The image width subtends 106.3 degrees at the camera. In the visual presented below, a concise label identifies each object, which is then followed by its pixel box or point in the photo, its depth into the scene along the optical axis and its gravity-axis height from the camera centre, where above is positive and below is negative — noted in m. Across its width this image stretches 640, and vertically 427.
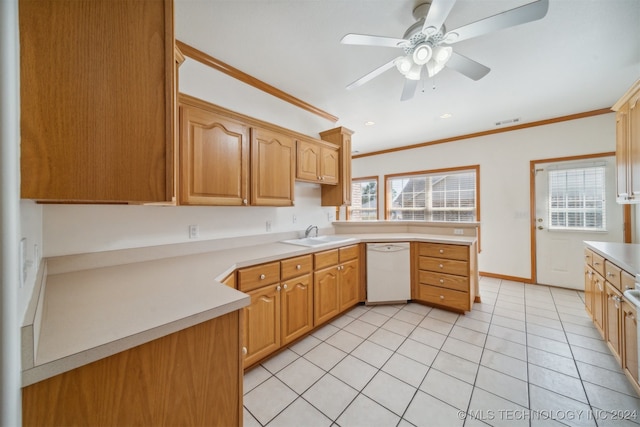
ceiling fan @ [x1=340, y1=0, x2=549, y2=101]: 1.25 +1.09
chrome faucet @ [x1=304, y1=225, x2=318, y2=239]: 2.90 -0.18
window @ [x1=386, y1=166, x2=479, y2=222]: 4.38 +0.38
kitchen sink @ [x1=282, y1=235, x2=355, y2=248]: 2.43 -0.28
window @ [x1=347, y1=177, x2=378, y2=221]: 5.63 +0.37
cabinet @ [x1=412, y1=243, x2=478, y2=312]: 2.65 -0.70
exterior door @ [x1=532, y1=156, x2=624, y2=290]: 3.23 +0.00
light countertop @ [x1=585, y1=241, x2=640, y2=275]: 1.56 -0.32
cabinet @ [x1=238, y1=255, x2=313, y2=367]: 1.75 -0.73
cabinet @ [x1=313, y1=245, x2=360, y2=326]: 2.32 -0.71
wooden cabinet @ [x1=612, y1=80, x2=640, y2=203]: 1.95 +0.60
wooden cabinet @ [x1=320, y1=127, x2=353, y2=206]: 3.10 +0.57
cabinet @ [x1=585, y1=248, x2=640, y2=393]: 1.50 -0.72
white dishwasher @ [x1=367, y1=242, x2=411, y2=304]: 2.91 -0.68
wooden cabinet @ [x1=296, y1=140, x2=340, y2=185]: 2.58 +0.61
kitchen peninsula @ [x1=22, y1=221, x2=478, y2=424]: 0.64 -0.35
